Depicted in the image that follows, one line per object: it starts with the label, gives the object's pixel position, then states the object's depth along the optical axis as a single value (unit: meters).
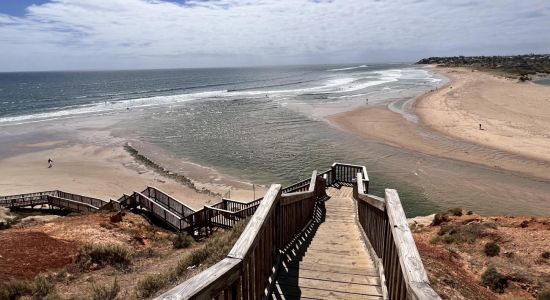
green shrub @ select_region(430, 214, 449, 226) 16.01
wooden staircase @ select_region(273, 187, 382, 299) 4.87
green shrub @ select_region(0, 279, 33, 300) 7.43
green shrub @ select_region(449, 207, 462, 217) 17.27
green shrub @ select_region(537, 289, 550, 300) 8.67
